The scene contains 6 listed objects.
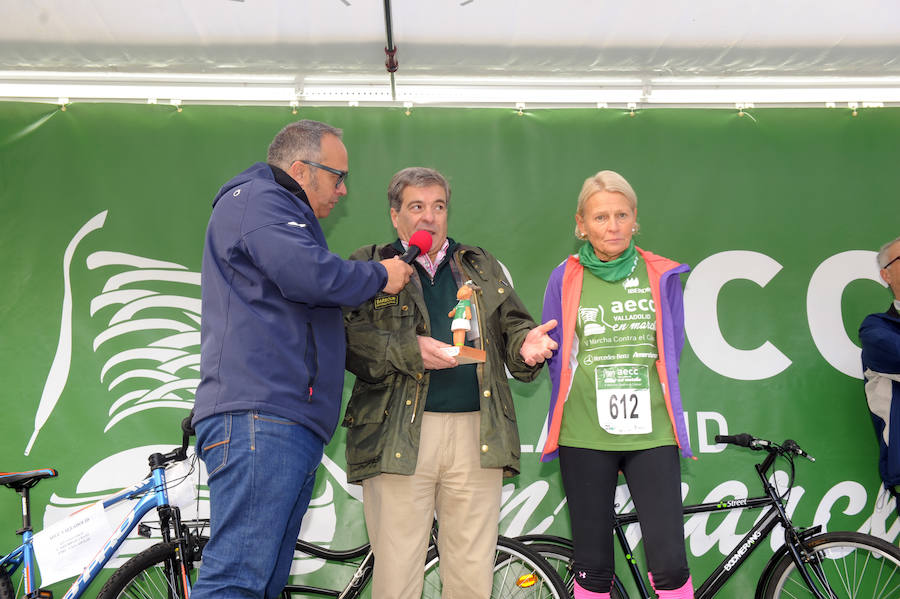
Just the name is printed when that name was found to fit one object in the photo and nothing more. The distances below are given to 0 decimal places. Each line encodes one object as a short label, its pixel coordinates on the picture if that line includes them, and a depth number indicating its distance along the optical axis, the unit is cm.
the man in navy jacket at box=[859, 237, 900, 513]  346
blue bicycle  292
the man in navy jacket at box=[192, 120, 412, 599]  198
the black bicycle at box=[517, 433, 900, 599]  319
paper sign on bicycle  289
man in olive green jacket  254
